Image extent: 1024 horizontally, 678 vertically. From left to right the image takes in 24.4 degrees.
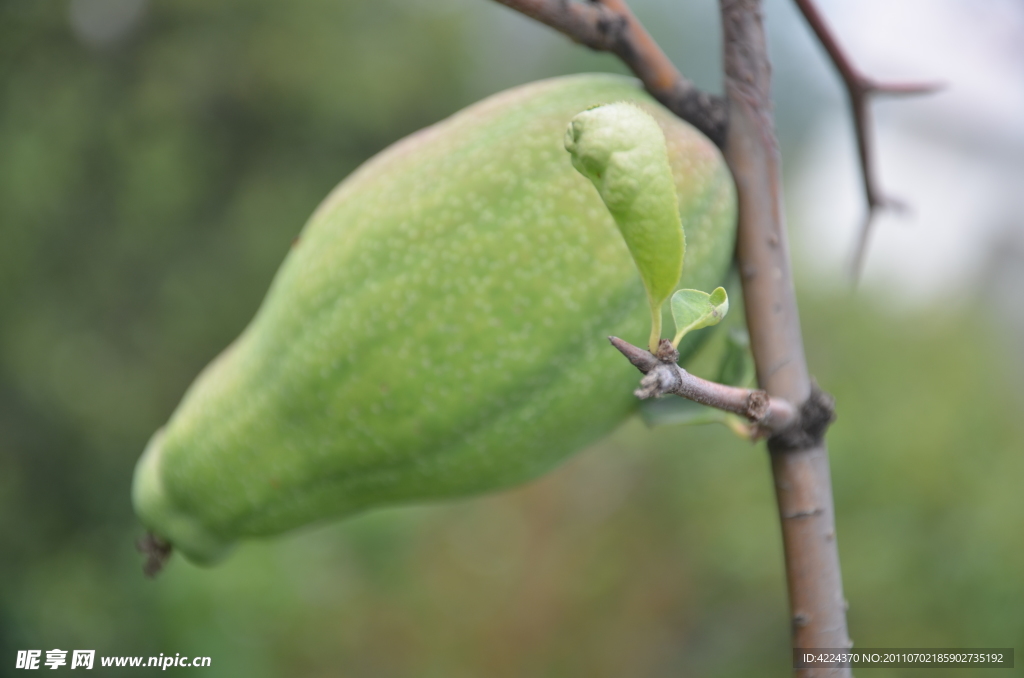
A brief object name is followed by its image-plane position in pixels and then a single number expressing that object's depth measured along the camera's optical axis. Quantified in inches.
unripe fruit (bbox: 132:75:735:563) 12.2
